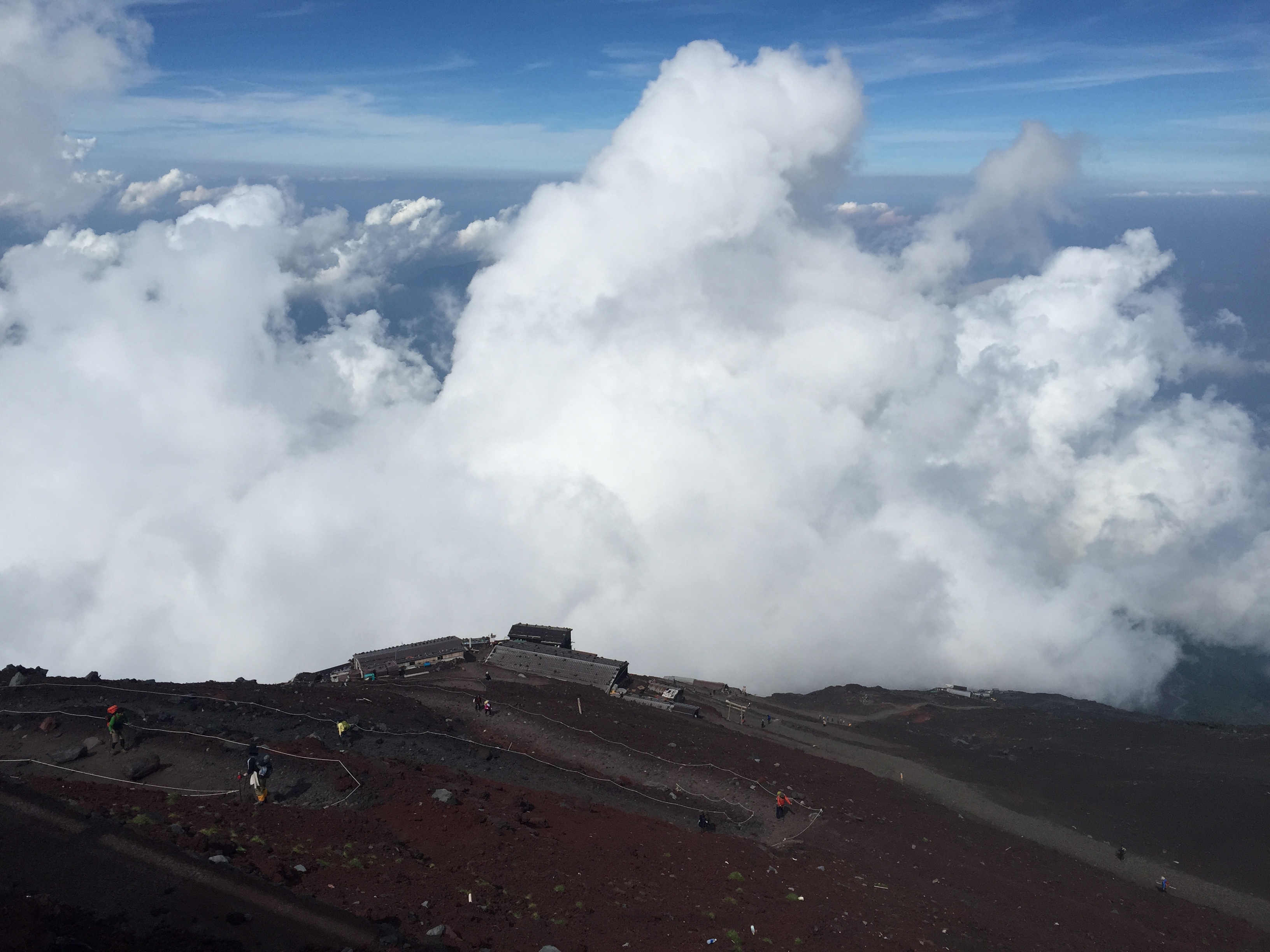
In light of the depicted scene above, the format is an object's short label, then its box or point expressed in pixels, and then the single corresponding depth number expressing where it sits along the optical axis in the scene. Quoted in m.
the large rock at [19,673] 29.92
